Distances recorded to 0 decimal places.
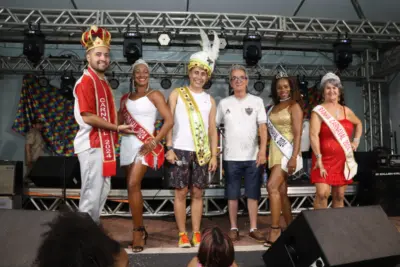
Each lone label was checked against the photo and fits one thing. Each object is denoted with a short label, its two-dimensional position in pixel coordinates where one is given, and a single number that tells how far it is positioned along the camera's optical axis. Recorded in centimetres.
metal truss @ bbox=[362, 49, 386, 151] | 709
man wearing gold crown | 220
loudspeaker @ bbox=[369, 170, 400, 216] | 433
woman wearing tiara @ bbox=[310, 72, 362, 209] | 261
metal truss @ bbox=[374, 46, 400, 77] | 634
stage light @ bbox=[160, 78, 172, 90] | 720
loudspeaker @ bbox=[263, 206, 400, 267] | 160
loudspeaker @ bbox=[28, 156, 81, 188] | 439
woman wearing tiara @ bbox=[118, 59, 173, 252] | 253
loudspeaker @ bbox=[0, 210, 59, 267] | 140
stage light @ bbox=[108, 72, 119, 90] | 717
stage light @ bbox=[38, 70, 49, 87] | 696
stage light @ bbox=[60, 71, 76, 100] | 669
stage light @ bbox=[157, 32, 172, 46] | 588
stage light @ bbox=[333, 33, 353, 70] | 609
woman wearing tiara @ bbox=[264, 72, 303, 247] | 278
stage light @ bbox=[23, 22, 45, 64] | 557
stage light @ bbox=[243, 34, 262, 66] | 585
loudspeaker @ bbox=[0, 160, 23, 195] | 414
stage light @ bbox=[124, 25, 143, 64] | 572
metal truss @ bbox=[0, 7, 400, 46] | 565
